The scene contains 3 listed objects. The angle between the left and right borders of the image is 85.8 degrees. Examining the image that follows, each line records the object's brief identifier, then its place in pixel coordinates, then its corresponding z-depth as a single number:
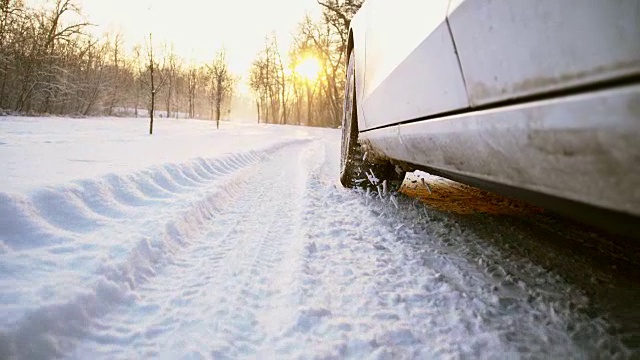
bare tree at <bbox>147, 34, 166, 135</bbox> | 11.84
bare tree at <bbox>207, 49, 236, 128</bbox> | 23.38
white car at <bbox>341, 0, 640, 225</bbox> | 0.56
